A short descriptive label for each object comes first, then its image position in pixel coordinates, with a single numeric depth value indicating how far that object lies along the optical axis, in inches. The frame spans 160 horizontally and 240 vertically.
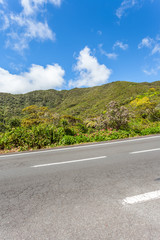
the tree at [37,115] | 596.8
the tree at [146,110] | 610.2
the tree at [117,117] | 374.9
